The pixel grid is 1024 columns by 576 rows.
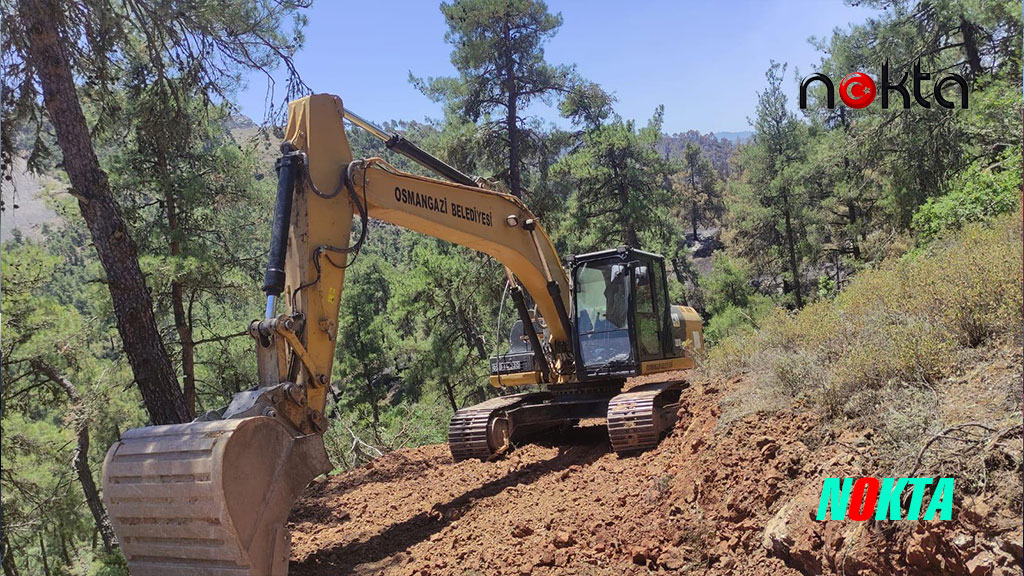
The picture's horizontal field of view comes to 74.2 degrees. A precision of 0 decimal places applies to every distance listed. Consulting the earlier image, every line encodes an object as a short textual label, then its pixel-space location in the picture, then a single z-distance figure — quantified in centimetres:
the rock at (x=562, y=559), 461
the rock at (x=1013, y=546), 289
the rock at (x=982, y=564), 296
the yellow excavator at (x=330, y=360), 408
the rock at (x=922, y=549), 319
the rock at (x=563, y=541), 485
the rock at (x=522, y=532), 514
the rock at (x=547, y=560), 464
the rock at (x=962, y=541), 308
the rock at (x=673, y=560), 434
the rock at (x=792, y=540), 371
